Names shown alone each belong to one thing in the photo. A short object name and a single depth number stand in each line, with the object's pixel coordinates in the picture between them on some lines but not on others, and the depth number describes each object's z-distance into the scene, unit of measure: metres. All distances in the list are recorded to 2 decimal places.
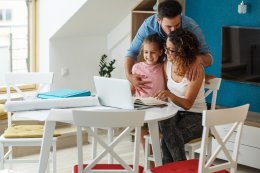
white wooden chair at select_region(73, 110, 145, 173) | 2.87
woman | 3.55
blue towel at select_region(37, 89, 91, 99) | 3.59
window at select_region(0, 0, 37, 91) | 5.96
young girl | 3.71
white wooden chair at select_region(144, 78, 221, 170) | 3.75
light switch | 6.20
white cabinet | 4.83
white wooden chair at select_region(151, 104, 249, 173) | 2.94
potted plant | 6.28
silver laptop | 3.33
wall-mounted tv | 5.12
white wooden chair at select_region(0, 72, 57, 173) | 3.87
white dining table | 3.16
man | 3.71
